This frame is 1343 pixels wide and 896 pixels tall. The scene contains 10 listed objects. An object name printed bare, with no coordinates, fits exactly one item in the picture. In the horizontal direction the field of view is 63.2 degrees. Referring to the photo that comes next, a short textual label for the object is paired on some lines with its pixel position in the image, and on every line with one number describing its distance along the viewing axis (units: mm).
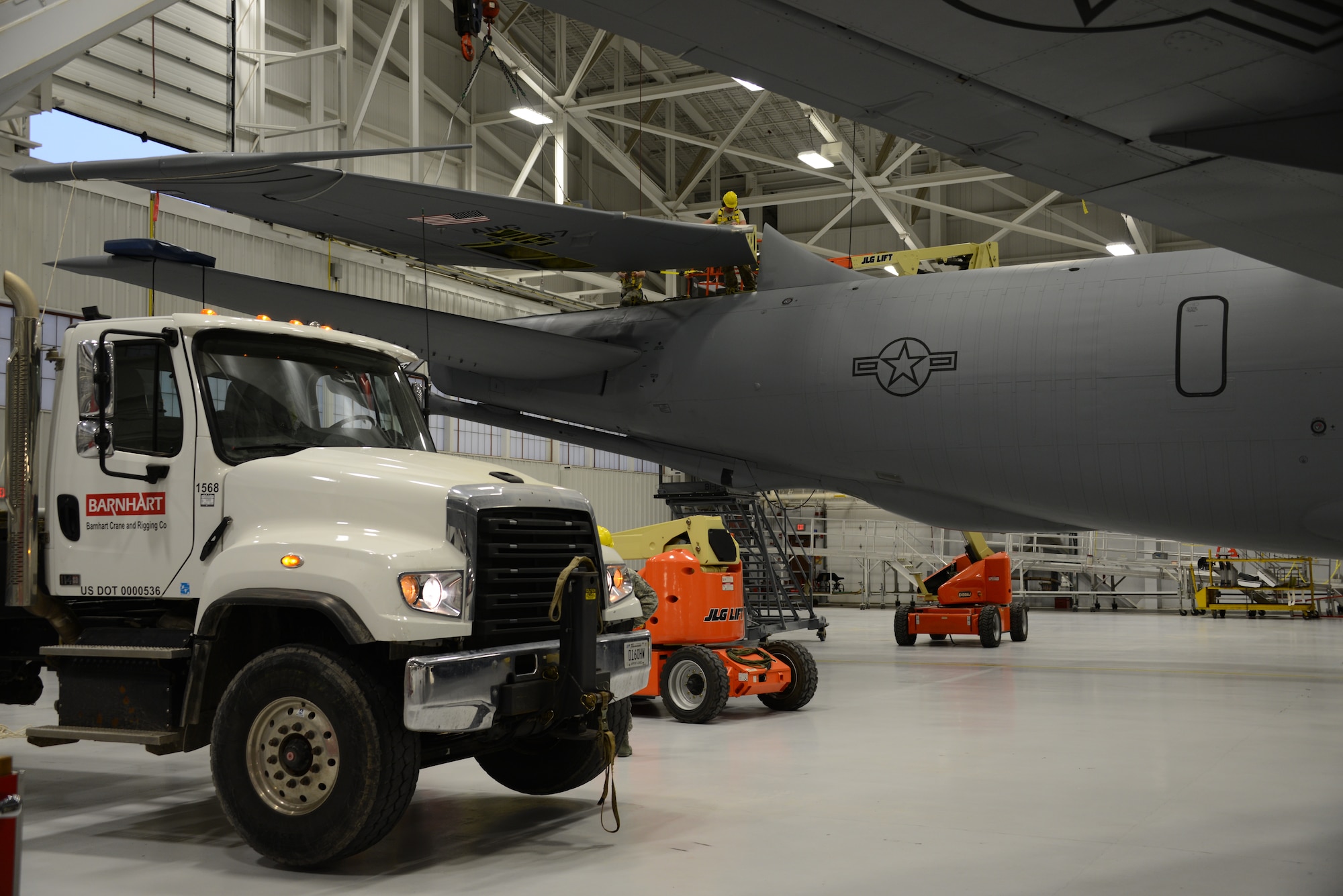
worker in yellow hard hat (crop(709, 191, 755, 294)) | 11594
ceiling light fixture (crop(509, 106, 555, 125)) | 24234
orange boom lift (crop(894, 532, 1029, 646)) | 19844
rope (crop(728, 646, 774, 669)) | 11125
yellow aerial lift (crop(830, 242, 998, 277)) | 12539
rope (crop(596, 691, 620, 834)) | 5895
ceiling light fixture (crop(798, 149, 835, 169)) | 26828
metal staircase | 15344
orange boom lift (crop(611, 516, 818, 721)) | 10641
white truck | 5383
